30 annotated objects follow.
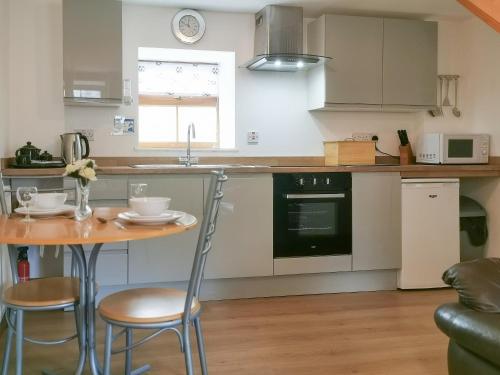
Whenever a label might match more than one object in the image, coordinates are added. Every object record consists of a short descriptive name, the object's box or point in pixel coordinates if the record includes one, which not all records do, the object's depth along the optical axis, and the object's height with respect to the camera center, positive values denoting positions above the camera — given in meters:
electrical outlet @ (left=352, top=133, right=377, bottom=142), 4.68 +0.17
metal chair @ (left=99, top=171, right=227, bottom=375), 1.92 -0.58
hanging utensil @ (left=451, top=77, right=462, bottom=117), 4.79 +0.41
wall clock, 4.24 +1.04
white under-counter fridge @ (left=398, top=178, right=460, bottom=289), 4.10 -0.58
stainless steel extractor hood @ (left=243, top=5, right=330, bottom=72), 4.11 +0.92
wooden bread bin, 4.24 +0.02
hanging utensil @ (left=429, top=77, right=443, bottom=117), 4.73 +0.41
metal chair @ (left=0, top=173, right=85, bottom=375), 2.07 -0.57
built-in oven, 3.92 -0.45
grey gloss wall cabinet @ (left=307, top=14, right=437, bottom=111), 4.29 +0.75
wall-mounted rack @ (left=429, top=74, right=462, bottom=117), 4.75 +0.54
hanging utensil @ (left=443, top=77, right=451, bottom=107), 4.77 +0.51
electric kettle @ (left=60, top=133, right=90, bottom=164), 3.77 +0.06
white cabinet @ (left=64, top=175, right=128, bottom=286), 3.59 -0.63
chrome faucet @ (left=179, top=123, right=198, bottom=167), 4.16 +0.02
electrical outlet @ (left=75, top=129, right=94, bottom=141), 4.11 +0.17
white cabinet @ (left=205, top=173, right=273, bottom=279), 3.80 -0.55
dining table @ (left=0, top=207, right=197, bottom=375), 1.72 -0.26
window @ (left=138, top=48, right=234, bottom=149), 4.46 +0.48
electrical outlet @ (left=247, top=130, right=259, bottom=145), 4.48 +0.15
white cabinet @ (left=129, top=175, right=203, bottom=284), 3.65 -0.63
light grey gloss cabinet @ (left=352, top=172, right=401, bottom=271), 4.04 -0.48
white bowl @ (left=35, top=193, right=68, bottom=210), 2.28 -0.20
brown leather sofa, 1.84 -0.66
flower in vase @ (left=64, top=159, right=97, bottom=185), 2.06 -0.06
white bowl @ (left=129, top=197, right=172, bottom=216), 2.01 -0.19
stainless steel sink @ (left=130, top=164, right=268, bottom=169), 4.01 -0.08
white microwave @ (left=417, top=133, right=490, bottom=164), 4.35 +0.06
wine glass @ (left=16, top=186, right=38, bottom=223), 2.19 -0.17
